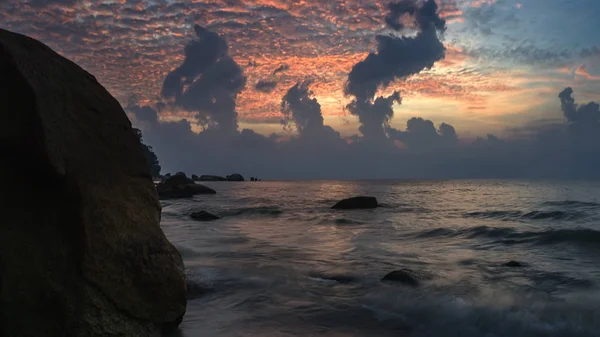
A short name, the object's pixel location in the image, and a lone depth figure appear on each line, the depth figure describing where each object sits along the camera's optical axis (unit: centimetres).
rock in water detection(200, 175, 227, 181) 16150
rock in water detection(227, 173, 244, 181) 16025
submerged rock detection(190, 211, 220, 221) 2253
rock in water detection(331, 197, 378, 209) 2892
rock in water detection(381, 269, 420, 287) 842
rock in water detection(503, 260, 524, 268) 1046
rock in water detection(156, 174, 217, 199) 4154
